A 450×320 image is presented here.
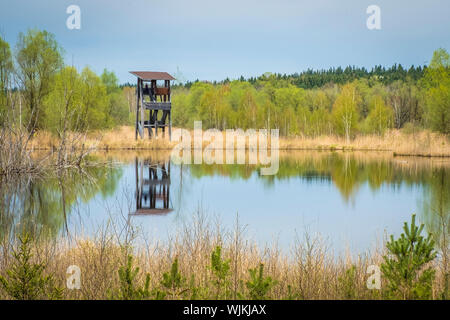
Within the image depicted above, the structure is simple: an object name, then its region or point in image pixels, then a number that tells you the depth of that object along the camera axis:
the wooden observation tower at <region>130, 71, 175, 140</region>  31.91
